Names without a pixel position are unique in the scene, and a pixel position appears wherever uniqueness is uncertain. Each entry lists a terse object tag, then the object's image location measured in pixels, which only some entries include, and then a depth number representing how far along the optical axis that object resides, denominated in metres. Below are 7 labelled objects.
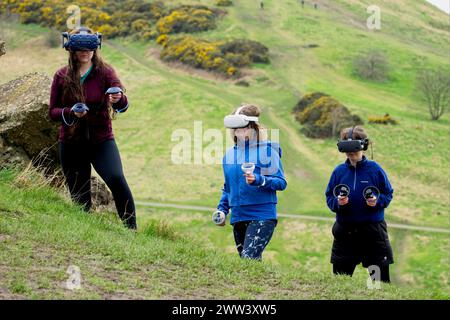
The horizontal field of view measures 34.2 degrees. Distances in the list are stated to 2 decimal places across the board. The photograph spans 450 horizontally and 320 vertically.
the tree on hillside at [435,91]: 64.88
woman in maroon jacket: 7.95
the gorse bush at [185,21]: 82.06
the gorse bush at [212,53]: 70.06
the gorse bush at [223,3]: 93.56
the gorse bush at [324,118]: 55.09
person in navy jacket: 7.93
